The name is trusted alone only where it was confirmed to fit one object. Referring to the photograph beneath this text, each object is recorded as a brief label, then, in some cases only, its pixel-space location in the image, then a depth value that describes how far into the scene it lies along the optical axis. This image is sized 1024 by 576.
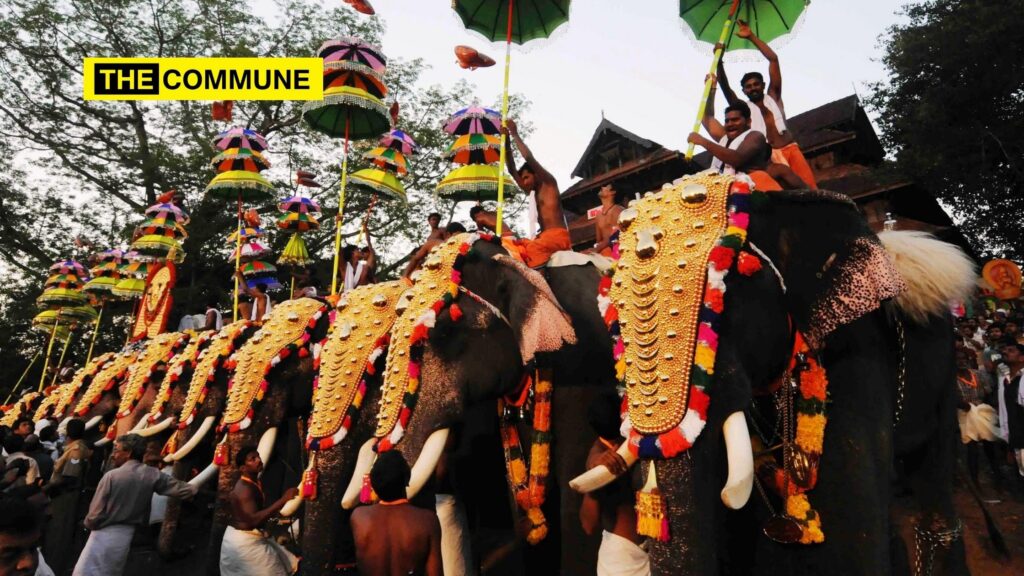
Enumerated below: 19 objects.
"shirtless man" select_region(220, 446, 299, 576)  4.94
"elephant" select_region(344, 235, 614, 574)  3.98
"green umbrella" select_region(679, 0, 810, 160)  5.27
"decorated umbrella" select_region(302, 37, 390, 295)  7.89
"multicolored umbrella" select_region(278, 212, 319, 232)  12.78
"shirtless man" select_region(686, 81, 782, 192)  3.70
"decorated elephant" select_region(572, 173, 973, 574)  2.57
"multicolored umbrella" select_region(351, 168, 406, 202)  9.45
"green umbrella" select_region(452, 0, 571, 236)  6.27
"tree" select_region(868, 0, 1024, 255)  18.03
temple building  19.67
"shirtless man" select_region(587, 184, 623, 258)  5.78
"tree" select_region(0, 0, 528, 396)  21.47
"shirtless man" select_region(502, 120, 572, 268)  5.48
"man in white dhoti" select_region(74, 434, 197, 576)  5.53
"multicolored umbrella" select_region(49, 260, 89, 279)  17.72
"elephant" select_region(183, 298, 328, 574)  5.95
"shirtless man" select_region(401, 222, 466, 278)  5.68
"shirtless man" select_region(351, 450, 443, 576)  3.27
